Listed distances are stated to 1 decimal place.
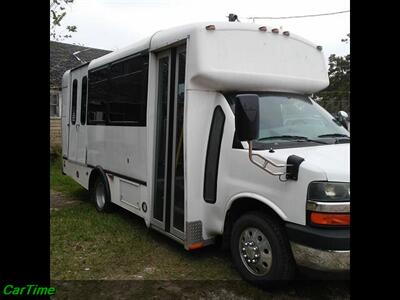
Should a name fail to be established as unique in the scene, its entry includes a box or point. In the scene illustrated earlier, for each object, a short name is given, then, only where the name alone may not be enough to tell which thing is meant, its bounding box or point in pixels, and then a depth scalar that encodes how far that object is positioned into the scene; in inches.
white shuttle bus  135.5
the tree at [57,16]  539.7
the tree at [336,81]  913.5
